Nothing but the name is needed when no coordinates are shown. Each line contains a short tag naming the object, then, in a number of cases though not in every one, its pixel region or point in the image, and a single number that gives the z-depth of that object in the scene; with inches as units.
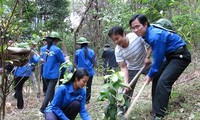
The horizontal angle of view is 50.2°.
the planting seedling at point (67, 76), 115.6
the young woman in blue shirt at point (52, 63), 165.9
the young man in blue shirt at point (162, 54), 103.6
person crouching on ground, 111.6
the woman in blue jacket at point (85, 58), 189.6
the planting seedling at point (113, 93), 106.8
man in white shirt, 122.0
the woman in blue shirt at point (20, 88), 178.0
